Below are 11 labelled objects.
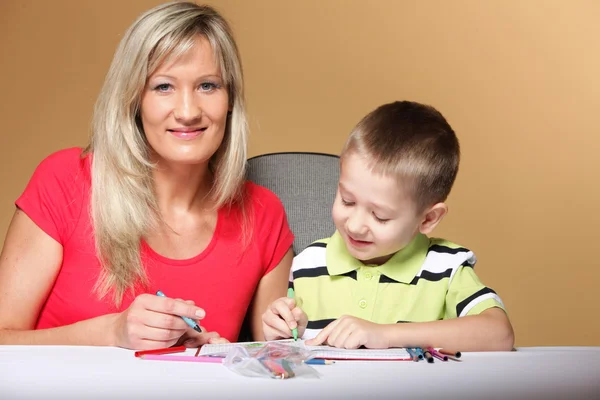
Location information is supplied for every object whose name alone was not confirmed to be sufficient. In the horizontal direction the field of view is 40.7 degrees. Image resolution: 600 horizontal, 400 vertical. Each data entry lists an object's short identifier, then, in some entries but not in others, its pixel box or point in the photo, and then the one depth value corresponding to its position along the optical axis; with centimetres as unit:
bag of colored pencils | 132
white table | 122
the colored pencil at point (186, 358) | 142
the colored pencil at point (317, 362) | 141
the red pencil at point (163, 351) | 148
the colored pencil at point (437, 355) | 148
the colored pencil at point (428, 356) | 146
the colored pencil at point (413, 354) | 147
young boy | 169
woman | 198
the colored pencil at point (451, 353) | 149
